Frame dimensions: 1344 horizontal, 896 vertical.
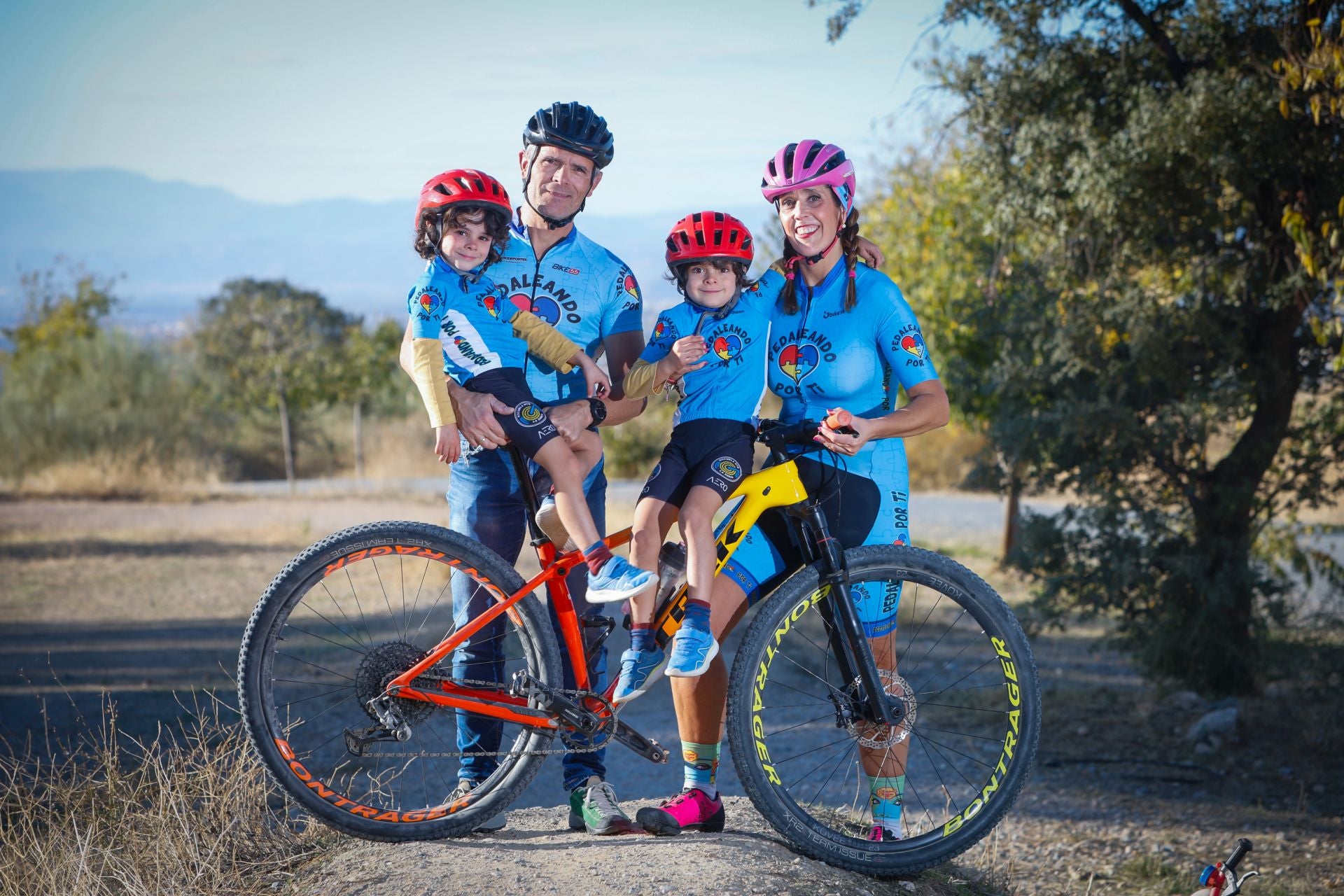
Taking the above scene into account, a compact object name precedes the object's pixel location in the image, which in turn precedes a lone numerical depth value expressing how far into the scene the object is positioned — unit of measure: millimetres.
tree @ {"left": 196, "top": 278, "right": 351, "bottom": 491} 25438
